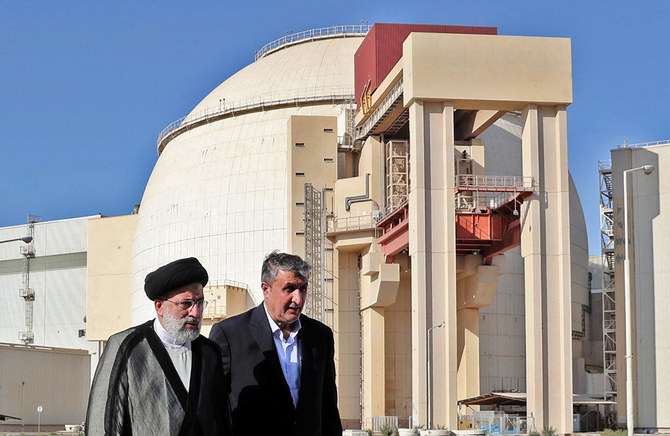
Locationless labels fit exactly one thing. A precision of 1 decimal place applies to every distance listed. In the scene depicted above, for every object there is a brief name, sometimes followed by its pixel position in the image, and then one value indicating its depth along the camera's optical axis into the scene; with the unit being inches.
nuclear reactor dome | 2785.4
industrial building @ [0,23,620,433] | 1996.8
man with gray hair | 348.8
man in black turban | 283.6
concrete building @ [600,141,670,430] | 2230.6
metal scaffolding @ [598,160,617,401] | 2379.4
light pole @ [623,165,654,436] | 1302.9
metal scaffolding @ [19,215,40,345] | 3988.7
